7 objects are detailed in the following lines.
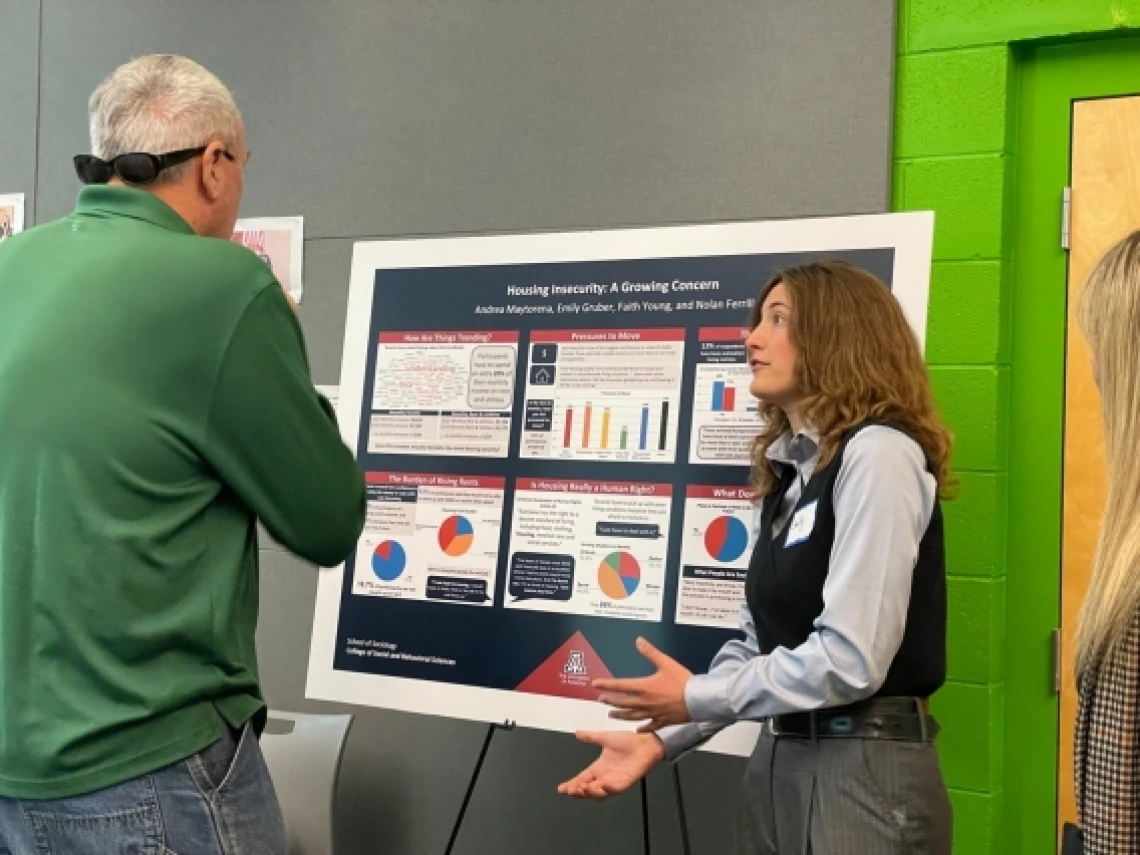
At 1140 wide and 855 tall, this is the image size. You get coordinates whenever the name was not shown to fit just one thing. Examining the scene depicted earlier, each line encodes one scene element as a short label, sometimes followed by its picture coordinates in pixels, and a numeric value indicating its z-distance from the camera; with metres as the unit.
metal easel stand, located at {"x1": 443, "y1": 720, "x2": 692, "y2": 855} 2.26
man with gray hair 1.43
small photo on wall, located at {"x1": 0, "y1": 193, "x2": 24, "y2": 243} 3.77
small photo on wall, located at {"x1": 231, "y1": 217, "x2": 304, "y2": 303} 3.42
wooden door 2.50
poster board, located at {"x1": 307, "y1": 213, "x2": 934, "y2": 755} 2.25
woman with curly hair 1.71
